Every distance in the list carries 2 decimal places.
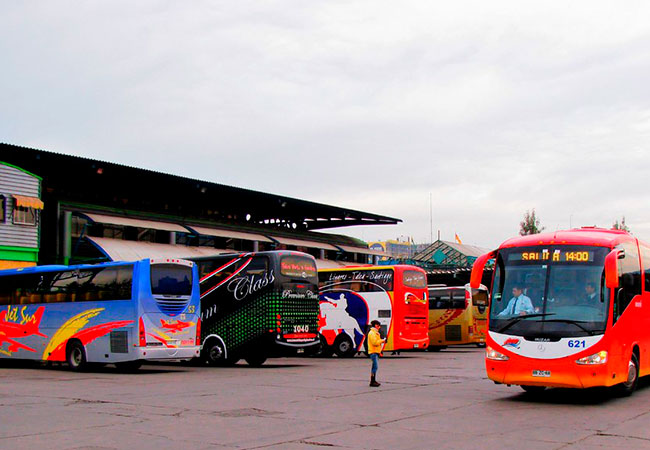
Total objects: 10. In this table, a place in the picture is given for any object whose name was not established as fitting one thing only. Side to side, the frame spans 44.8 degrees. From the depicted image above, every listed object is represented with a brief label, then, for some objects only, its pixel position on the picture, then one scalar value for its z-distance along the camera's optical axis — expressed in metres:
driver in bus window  14.04
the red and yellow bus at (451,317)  37.81
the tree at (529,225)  66.75
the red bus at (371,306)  29.06
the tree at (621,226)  66.60
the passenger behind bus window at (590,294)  13.69
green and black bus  23.70
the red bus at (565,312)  13.34
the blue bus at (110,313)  21.08
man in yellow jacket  17.28
